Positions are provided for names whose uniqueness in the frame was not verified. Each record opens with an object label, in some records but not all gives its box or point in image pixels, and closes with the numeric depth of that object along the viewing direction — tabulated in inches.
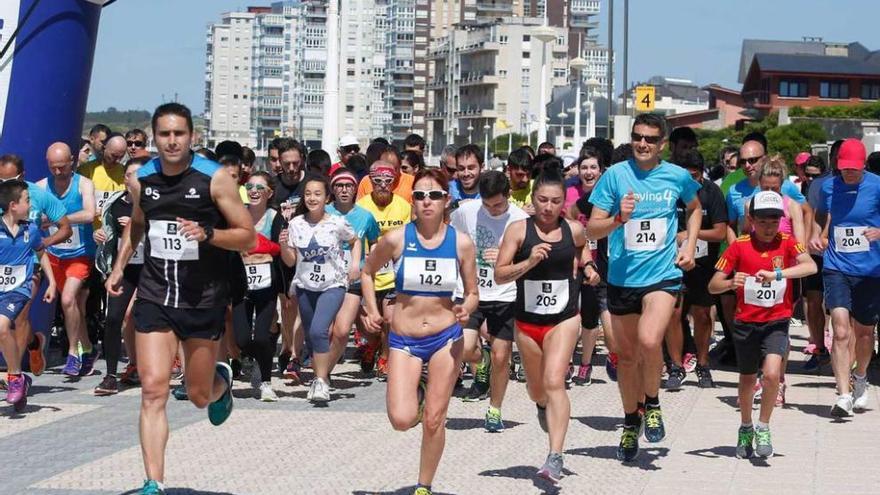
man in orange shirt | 592.8
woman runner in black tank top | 365.1
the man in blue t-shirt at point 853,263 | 486.0
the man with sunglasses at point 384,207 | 537.0
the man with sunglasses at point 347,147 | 752.3
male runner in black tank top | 322.3
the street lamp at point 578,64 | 1970.5
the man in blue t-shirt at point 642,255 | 387.5
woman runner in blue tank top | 329.7
